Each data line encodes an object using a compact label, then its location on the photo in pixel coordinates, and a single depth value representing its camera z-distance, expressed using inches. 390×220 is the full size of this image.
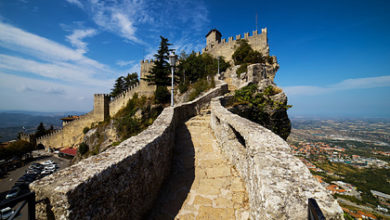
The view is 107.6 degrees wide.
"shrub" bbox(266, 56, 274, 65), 827.1
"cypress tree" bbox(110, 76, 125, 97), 1502.7
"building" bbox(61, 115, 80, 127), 1332.3
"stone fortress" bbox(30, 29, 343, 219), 51.0
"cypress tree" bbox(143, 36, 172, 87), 1002.1
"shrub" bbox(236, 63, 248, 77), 642.8
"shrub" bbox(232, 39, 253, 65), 905.5
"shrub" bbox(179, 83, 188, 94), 851.7
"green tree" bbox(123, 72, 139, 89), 1537.9
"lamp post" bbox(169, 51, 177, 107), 295.7
